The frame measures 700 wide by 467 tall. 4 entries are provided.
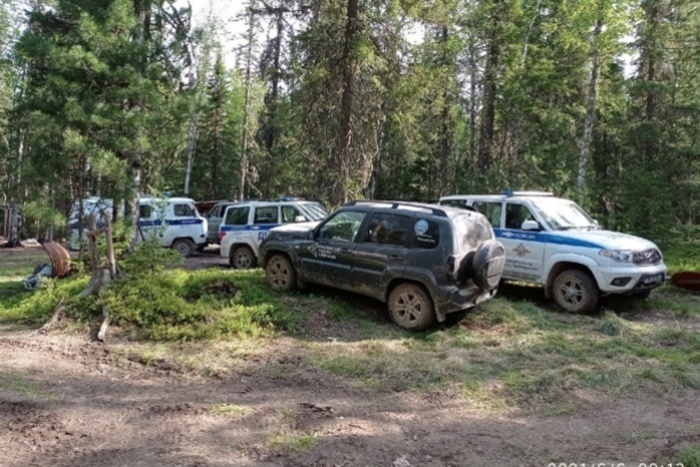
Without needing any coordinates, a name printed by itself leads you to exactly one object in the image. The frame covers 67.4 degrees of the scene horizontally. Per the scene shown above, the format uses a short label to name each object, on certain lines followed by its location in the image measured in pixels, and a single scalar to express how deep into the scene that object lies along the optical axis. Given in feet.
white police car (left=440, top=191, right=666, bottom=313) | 28.60
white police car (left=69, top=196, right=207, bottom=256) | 51.35
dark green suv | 24.52
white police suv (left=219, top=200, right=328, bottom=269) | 42.50
